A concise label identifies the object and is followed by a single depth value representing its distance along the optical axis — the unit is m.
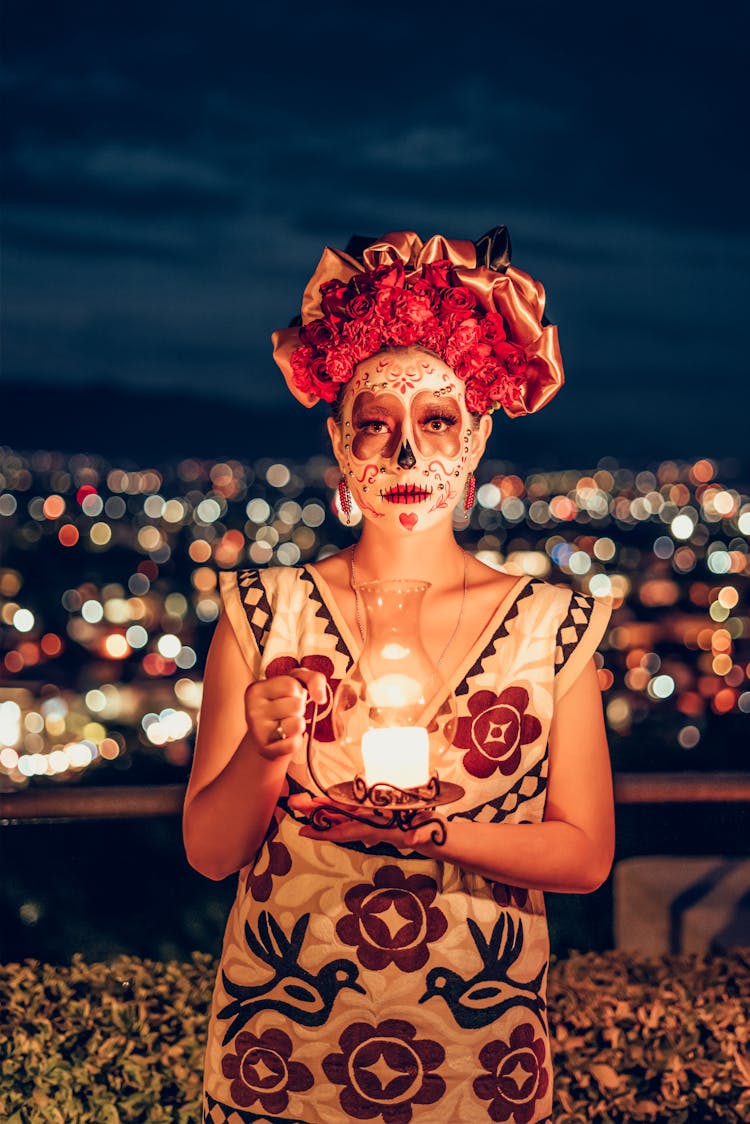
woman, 2.90
